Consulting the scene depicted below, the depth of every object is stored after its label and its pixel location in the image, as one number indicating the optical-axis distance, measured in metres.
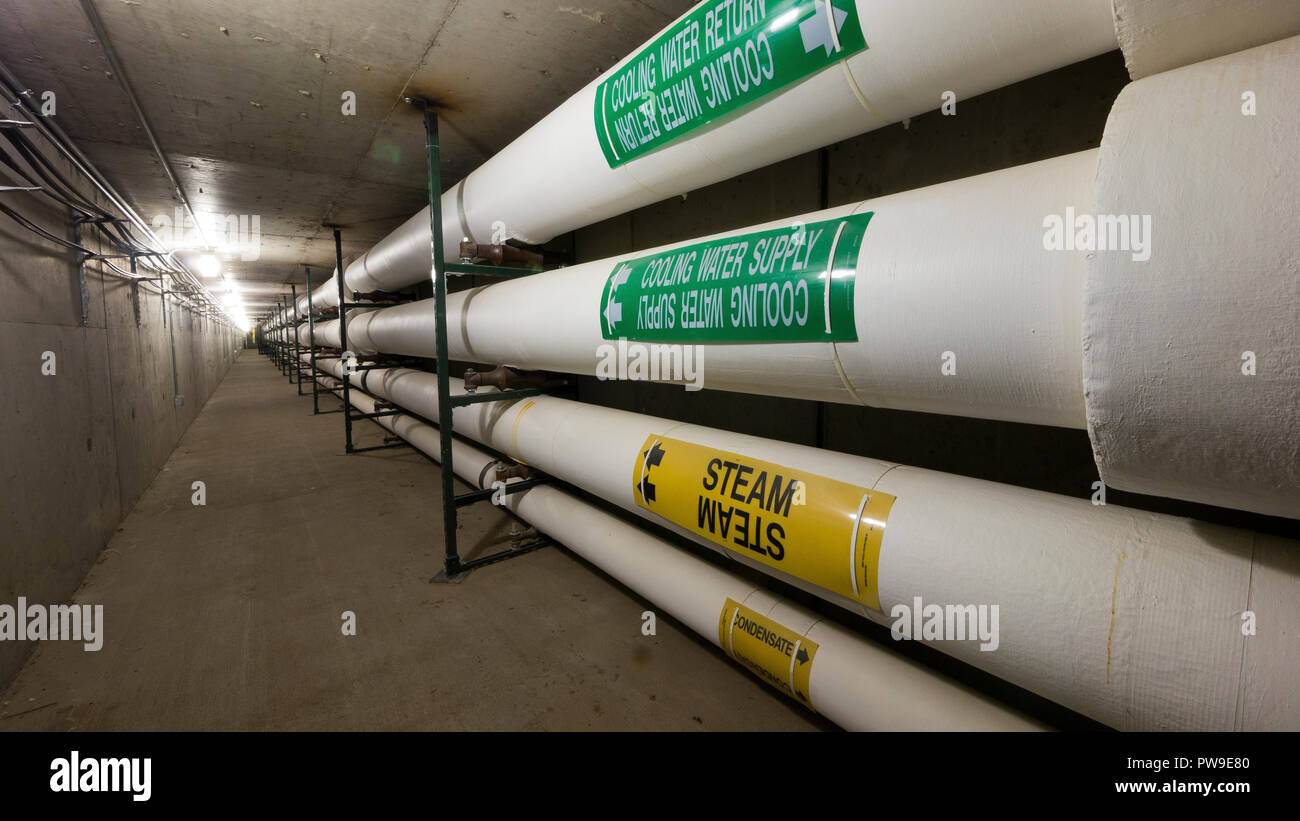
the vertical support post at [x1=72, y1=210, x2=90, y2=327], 2.63
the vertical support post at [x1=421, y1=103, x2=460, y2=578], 2.38
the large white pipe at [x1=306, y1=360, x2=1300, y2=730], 0.68
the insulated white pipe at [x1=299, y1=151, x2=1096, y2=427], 0.77
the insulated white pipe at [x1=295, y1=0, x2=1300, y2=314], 0.66
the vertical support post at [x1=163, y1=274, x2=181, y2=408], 5.29
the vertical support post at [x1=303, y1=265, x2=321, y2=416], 6.70
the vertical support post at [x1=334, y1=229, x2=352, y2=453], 4.64
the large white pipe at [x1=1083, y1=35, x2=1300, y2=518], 0.53
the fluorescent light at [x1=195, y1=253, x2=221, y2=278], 5.29
